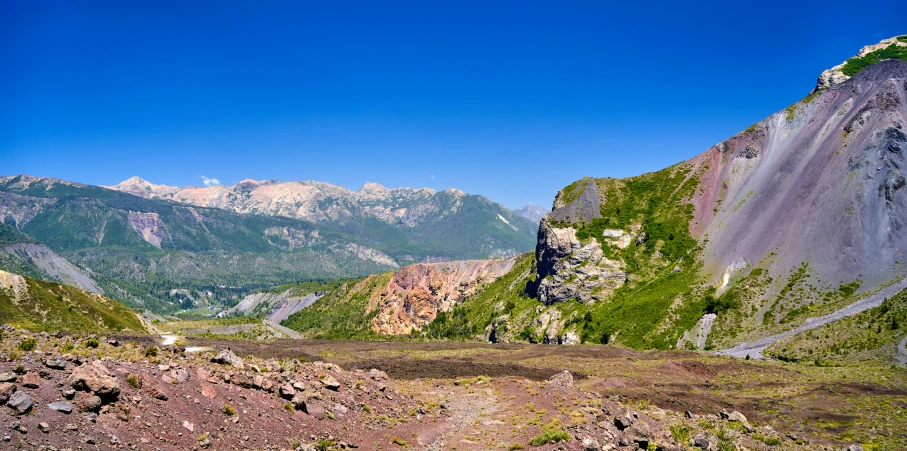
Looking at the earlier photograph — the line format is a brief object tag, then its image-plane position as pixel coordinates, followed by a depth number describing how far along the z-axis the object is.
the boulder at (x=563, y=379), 44.14
